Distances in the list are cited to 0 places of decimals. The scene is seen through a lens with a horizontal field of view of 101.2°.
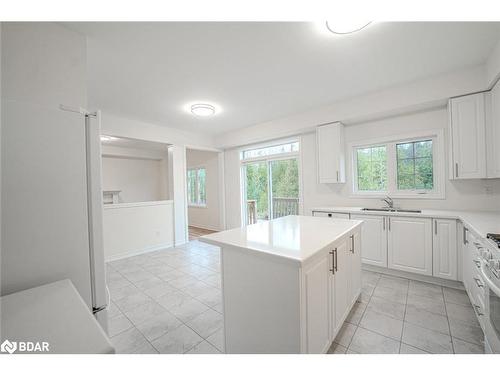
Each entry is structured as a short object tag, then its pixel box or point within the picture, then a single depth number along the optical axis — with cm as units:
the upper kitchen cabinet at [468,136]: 246
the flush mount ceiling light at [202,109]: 334
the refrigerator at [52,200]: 98
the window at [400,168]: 308
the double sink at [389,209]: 299
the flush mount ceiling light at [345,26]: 171
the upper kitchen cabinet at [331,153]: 359
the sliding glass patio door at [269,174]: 445
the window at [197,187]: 678
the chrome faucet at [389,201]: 331
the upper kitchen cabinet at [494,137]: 223
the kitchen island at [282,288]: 116
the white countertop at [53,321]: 67
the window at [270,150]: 465
